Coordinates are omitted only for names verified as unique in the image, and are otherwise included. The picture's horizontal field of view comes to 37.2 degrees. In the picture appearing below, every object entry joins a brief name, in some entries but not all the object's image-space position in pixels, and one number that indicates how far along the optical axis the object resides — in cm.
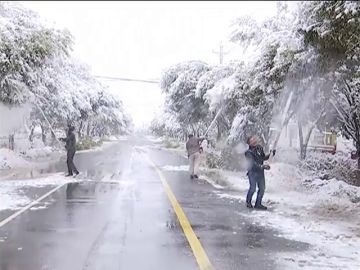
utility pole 3325
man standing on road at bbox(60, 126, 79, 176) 1841
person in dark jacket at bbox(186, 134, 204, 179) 1895
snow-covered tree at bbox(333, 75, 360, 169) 1549
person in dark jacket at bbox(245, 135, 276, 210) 1115
